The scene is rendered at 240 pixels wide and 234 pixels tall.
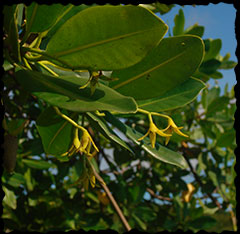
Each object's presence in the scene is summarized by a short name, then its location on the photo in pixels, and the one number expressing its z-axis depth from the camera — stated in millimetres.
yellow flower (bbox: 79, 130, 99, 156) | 726
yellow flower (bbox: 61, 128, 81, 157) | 738
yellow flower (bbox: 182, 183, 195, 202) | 2270
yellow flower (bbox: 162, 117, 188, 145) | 785
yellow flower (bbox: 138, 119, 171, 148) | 768
